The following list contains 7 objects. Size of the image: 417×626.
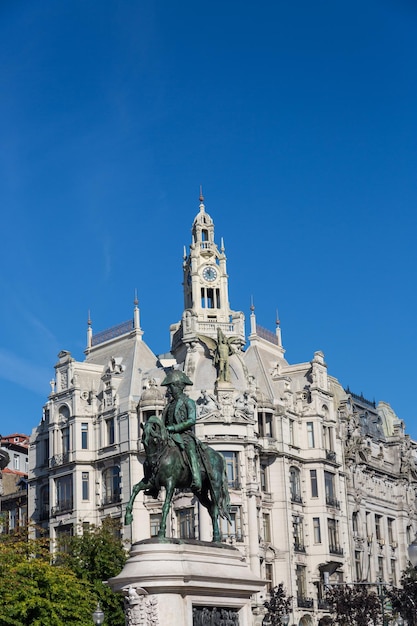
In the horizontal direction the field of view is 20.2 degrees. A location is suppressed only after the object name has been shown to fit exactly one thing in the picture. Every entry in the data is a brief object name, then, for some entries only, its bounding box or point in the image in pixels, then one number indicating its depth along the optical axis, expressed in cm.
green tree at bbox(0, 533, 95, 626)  4331
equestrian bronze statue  2683
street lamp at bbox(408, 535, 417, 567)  2515
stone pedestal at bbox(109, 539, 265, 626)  2495
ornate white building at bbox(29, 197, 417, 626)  7506
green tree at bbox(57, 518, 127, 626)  6044
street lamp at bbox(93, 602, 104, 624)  4028
